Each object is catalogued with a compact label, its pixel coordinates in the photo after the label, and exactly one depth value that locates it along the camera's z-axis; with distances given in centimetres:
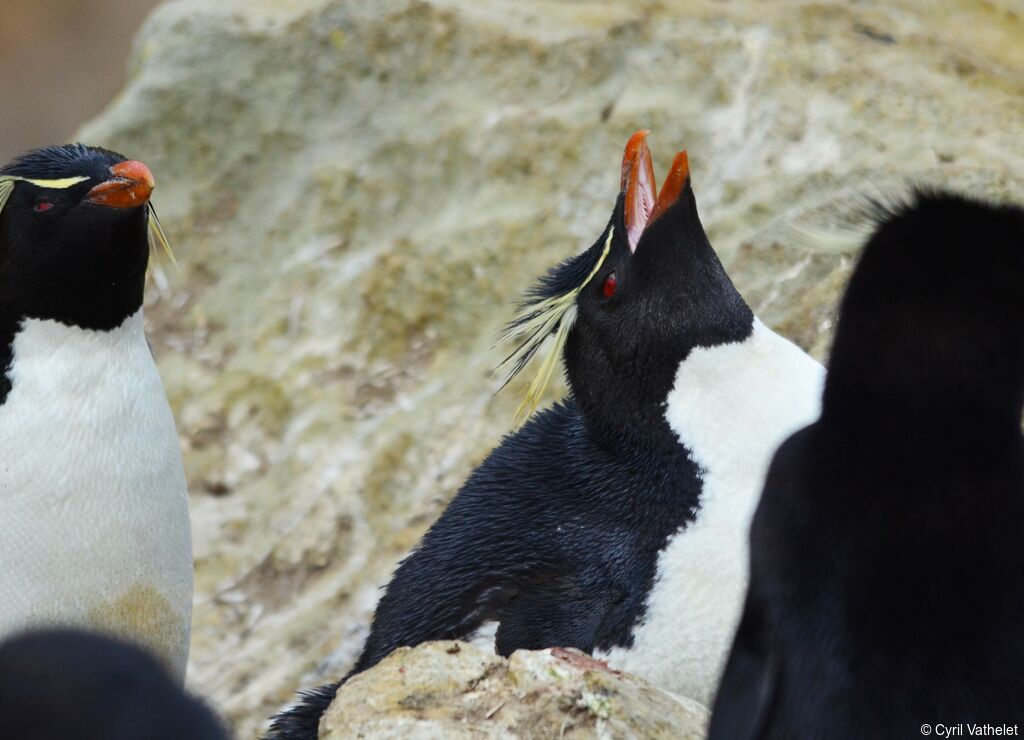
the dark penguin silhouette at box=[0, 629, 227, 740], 472
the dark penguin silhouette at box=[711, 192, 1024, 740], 518
